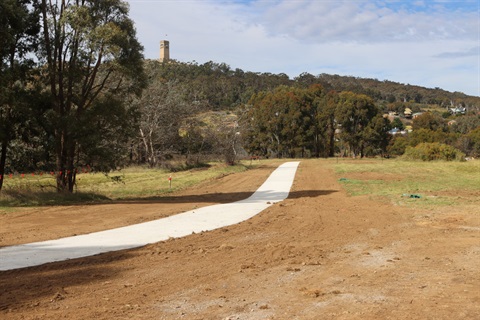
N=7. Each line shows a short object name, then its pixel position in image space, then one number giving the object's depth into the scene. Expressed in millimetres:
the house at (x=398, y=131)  100250
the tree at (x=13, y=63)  15258
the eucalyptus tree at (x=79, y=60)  16859
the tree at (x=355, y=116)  67750
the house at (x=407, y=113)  138288
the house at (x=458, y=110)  144300
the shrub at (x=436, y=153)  46469
